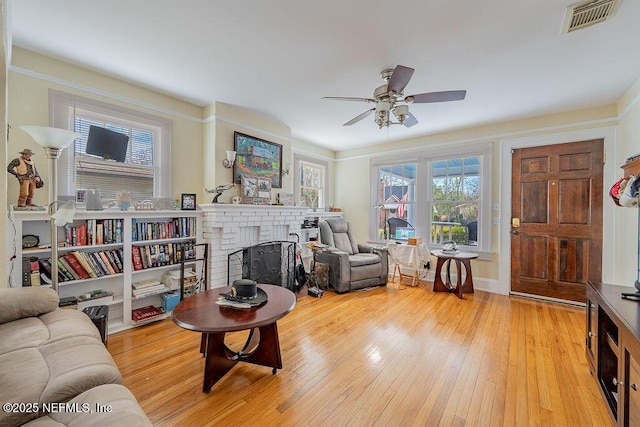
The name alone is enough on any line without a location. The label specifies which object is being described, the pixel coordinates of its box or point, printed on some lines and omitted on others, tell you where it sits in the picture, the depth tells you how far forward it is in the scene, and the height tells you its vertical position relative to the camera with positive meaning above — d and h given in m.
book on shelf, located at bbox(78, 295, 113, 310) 2.44 -0.86
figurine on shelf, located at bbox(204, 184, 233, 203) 3.22 +0.23
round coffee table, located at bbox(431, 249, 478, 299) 3.70 -0.87
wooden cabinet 1.26 -0.76
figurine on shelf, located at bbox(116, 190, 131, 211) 2.66 +0.10
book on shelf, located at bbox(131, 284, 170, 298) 2.71 -0.84
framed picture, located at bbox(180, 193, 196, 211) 3.14 +0.09
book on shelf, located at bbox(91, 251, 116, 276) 2.50 -0.51
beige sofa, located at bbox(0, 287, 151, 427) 0.93 -0.69
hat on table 1.90 -0.60
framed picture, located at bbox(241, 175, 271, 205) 3.56 +0.28
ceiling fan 2.05 +0.98
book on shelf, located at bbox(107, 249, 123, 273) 2.61 -0.46
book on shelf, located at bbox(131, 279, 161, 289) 2.75 -0.77
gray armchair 3.85 -0.72
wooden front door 3.30 -0.08
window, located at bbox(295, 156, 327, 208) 4.93 +0.57
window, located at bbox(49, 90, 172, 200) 2.46 +0.58
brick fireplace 3.18 -0.22
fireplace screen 3.45 -0.71
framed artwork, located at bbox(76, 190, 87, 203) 2.51 +0.12
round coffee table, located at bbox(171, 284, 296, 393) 1.61 -0.67
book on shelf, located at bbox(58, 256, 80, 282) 2.30 -0.52
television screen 2.56 +0.65
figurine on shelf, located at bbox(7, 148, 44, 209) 2.10 +0.27
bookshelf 2.17 -0.39
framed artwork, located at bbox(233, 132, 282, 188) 3.51 +0.72
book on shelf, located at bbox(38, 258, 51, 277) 2.22 -0.47
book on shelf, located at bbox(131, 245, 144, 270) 2.73 -0.49
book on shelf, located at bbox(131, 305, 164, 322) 2.68 -1.06
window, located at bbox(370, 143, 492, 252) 4.07 +0.27
